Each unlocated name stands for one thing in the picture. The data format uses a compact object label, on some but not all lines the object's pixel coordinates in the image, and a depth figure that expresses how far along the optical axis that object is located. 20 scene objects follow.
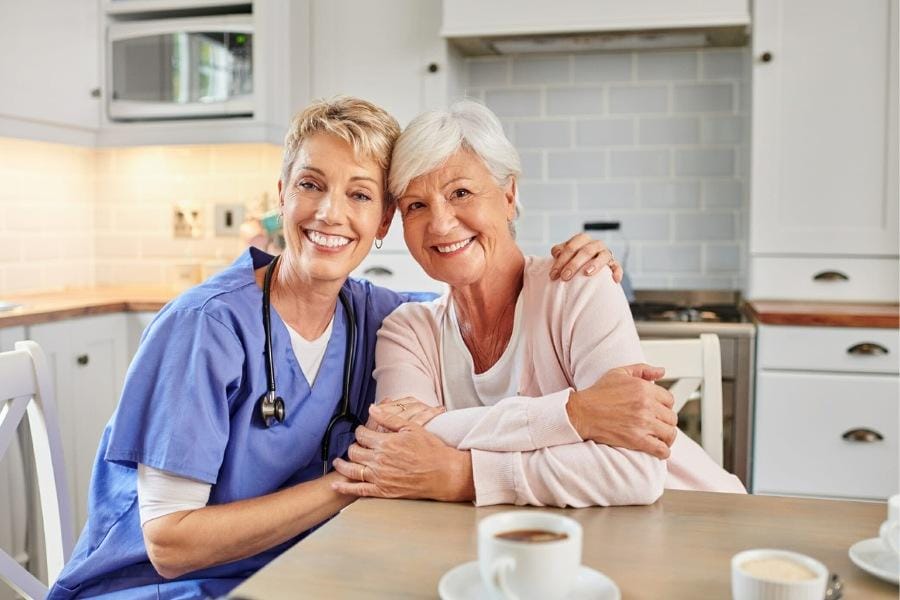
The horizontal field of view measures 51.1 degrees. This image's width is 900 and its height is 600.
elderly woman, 1.23
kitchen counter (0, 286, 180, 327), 2.66
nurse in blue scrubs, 1.32
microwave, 3.37
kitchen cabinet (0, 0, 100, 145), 2.97
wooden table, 0.94
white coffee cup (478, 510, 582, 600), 0.80
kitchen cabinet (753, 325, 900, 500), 2.77
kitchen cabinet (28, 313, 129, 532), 2.82
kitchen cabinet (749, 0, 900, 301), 3.01
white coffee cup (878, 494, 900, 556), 0.93
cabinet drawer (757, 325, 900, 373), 2.75
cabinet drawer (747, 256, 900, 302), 3.07
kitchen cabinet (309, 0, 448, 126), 3.34
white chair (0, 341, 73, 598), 1.54
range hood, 3.04
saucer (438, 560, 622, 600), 0.88
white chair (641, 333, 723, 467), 1.75
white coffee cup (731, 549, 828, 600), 0.82
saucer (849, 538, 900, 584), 0.94
